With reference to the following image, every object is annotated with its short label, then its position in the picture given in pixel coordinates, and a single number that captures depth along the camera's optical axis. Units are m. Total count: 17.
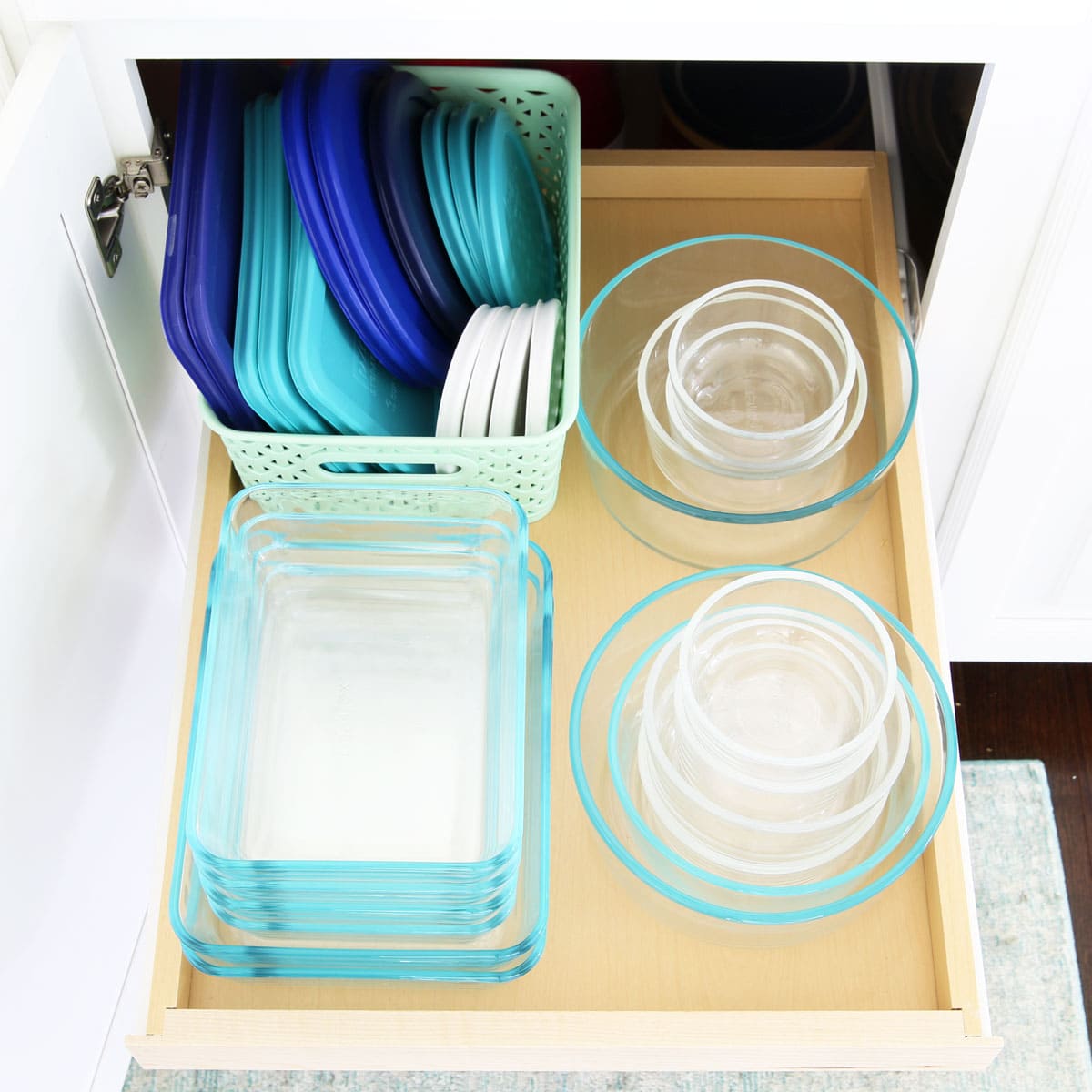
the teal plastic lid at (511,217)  0.79
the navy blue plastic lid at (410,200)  0.78
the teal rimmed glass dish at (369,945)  0.68
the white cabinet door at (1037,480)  0.78
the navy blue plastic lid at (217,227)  0.73
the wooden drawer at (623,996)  0.68
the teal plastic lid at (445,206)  0.80
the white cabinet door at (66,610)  0.68
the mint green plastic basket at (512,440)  0.74
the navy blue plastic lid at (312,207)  0.74
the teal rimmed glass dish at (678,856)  0.70
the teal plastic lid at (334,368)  0.73
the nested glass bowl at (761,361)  0.84
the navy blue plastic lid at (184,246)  0.72
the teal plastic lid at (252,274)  0.72
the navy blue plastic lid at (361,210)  0.74
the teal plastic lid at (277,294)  0.73
